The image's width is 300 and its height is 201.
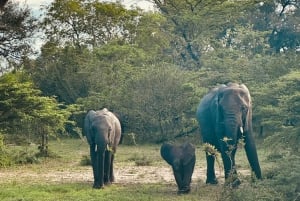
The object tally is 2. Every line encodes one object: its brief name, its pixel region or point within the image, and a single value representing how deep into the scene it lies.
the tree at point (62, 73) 32.56
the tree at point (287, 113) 12.88
